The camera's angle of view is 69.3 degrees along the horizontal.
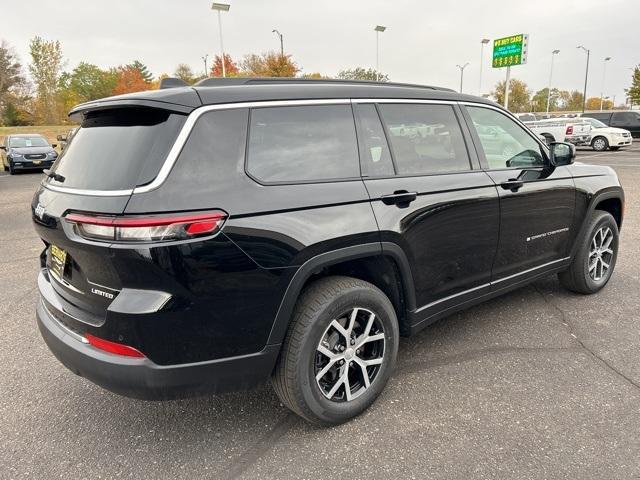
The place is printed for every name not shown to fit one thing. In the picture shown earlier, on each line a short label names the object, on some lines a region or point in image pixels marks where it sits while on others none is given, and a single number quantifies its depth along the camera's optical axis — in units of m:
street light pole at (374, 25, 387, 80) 39.25
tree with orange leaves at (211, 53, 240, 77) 47.92
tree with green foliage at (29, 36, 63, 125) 47.44
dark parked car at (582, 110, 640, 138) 26.98
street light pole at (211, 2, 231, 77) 25.39
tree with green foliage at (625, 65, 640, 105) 42.97
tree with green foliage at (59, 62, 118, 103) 76.78
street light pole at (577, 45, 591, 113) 59.25
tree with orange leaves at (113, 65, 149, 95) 68.01
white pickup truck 23.67
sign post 32.59
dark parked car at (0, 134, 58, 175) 17.50
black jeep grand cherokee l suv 2.02
